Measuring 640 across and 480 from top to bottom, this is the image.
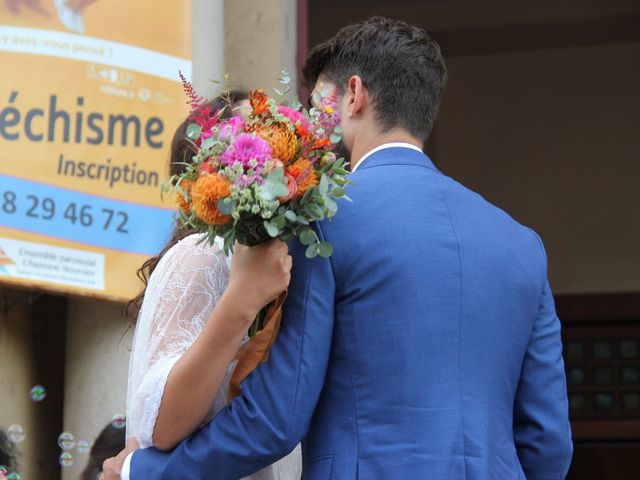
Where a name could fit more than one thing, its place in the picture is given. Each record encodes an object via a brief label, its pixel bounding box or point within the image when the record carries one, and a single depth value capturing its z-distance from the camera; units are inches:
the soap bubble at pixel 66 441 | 165.5
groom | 87.7
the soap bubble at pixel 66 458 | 157.6
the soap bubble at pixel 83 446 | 170.1
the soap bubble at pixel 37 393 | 169.0
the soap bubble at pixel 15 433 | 168.7
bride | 86.7
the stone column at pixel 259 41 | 201.3
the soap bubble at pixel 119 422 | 159.1
